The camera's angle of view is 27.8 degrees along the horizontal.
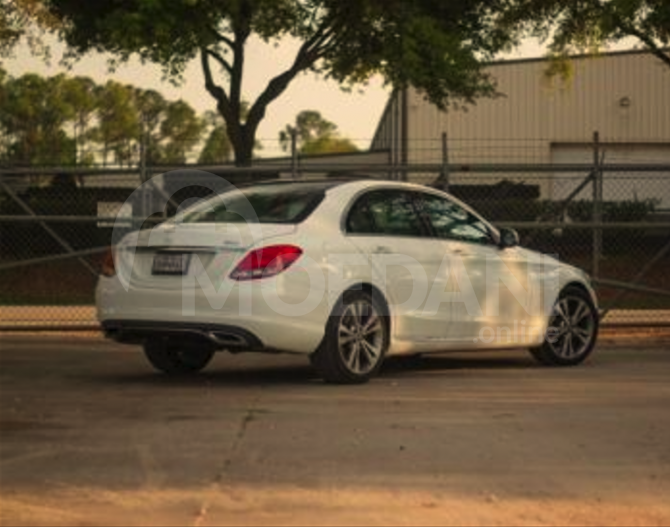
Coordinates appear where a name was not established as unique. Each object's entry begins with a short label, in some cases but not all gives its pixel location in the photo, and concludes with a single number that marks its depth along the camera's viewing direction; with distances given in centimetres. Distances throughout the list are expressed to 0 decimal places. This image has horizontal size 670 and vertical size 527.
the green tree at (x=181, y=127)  11456
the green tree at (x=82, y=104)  9975
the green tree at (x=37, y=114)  7738
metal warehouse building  4153
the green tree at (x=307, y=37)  2447
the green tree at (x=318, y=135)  11438
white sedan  955
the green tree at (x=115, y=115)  9825
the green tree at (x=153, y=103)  9866
